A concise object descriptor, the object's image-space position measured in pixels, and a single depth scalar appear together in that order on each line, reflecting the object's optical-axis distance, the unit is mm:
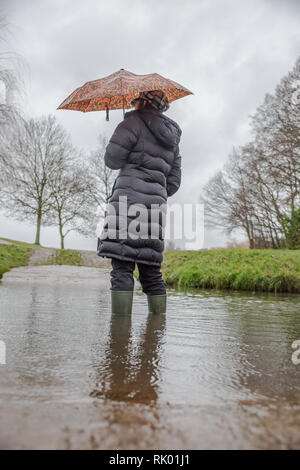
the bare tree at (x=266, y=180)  17953
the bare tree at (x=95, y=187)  25922
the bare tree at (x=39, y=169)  24891
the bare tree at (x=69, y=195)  25297
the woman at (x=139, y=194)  3180
